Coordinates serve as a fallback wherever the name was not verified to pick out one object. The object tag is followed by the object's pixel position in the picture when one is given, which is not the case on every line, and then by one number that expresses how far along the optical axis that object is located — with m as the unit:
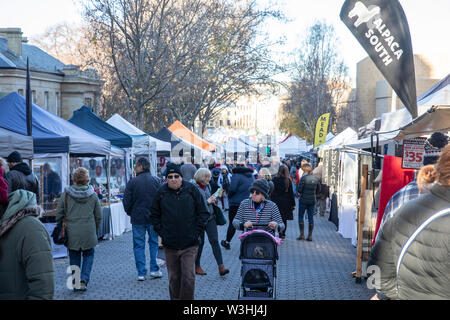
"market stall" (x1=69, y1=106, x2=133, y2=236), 15.45
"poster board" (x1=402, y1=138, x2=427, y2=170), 7.23
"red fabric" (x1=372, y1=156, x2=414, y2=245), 7.30
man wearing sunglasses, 6.73
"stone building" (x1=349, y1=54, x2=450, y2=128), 66.75
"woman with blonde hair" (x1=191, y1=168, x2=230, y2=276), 9.78
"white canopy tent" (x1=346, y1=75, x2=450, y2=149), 8.23
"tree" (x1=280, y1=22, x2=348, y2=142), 68.75
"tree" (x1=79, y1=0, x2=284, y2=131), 21.78
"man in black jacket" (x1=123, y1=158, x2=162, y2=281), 9.34
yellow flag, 31.12
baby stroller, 6.98
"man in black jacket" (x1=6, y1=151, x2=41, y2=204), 8.76
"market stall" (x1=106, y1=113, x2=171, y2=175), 19.05
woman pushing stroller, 7.74
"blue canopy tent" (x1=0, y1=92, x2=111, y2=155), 11.93
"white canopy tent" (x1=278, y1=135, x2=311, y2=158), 47.31
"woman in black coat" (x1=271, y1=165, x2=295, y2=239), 13.98
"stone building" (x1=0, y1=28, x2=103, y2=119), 38.34
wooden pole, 8.60
